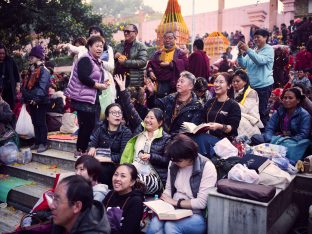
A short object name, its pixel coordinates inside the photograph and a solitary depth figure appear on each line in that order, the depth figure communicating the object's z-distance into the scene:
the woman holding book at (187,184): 3.38
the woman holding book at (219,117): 4.26
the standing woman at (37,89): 5.91
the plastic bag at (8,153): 6.09
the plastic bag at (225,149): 4.09
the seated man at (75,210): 2.54
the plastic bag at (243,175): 3.58
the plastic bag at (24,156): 6.16
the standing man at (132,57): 5.71
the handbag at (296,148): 4.47
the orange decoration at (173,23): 10.95
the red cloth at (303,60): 9.59
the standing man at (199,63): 6.87
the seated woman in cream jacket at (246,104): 5.19
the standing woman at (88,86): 4.90
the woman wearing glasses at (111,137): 4.59
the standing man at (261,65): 5.62
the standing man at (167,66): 5.89
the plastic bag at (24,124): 6.29
